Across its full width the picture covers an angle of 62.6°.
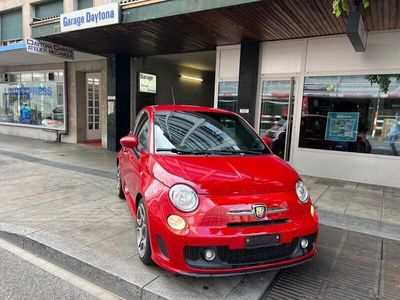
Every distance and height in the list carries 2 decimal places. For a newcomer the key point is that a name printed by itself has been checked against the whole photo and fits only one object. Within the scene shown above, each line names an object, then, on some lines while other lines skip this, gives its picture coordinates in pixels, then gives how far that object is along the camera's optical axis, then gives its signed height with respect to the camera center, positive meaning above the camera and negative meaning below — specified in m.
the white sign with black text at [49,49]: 9.04 +1.48
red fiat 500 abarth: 2.77 -0.91
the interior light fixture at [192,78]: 13.92 +1.22
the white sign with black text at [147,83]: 11.49 +0.75
